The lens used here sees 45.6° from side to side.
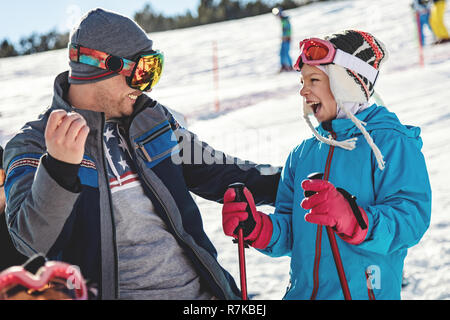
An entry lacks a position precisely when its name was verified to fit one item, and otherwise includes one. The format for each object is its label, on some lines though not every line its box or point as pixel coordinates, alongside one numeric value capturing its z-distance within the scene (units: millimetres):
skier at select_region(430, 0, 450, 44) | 13227
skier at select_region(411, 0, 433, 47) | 14376
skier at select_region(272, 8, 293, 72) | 14405
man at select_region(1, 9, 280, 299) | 1896
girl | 1750
